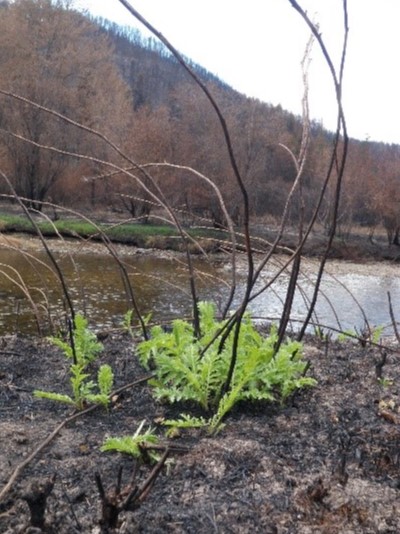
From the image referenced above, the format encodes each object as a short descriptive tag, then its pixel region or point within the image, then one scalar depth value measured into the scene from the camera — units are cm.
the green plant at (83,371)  257
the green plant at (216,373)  253
